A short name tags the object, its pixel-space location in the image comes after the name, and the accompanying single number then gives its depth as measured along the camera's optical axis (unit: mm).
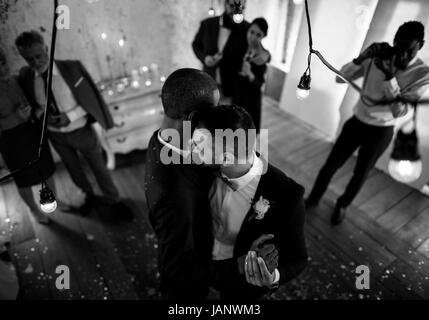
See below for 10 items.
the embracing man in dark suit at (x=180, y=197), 1539
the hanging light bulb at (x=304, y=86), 1681
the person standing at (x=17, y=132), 2549
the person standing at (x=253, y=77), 3324
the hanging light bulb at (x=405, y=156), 1222
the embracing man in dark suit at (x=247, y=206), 1493
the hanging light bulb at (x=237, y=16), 2133
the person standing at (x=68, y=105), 2516
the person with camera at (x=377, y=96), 2311
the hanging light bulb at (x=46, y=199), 1588
